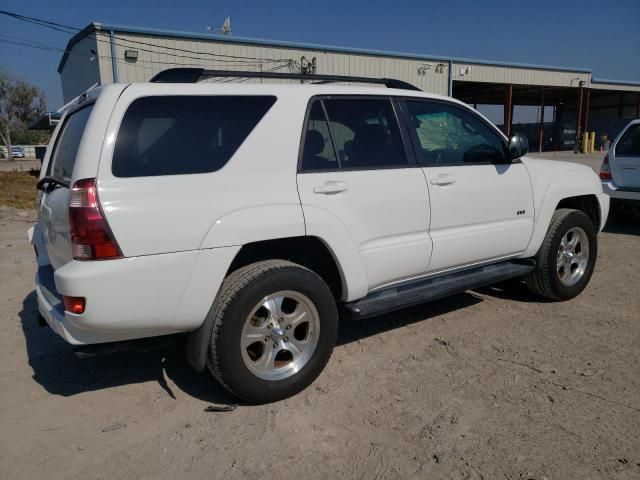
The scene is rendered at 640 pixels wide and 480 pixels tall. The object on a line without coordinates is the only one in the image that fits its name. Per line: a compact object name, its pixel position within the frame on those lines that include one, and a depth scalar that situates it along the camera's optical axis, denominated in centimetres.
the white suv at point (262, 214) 260
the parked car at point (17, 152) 5741
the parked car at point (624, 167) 779
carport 3359
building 1576
